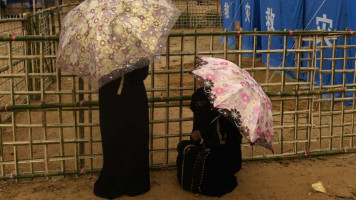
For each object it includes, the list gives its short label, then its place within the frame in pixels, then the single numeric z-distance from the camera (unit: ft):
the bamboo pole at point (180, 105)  12.80
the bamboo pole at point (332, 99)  14.49
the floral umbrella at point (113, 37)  9.36
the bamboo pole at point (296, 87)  13.80
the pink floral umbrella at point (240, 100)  9.89
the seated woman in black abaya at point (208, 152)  11.26
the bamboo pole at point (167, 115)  12.70
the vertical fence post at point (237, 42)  13.34
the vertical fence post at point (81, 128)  12.44
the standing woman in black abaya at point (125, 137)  10.69
